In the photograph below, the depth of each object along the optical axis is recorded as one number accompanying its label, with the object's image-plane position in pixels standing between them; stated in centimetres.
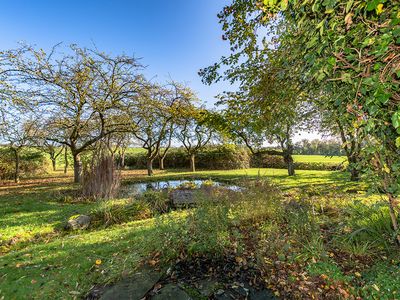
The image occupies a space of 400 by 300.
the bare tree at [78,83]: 807
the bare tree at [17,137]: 1027
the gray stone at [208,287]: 219
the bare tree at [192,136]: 1688
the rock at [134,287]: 221
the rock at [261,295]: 215
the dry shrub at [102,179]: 740
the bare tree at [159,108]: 1001
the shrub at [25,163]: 1359
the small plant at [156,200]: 629
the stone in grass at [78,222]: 483
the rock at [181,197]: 641
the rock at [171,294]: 214
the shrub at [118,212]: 531
